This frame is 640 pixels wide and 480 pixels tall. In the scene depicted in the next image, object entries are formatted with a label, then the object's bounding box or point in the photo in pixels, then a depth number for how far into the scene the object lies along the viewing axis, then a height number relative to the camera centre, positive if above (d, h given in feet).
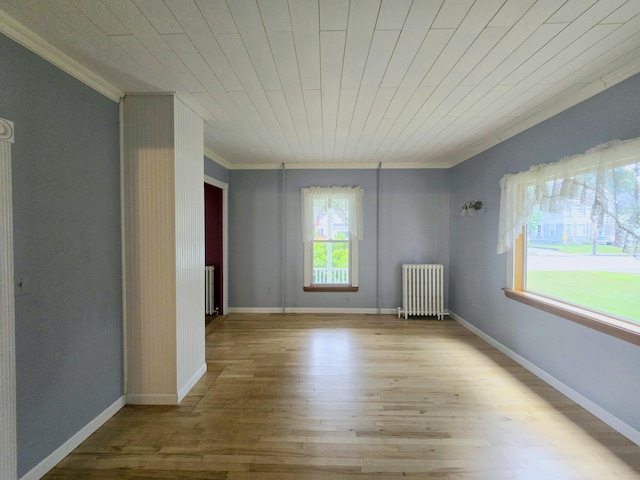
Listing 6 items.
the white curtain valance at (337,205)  14.96 +1.71
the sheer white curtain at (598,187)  5.72 +1.22
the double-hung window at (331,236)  14.98 -0.02
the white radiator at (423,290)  14.52 -2.95
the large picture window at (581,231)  5.90 +0.10
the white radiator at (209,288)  14.96 -2.89
